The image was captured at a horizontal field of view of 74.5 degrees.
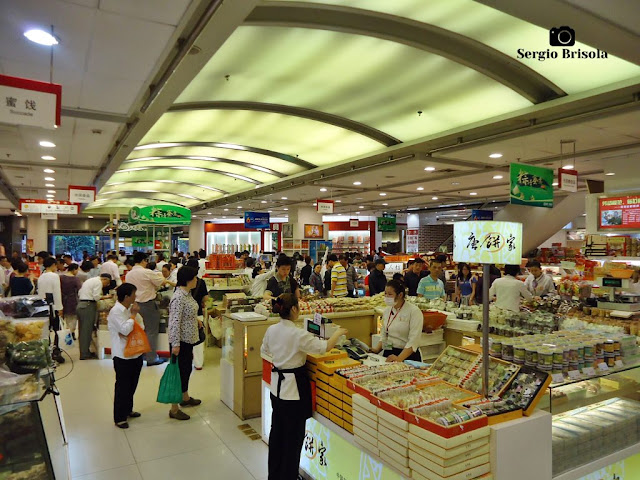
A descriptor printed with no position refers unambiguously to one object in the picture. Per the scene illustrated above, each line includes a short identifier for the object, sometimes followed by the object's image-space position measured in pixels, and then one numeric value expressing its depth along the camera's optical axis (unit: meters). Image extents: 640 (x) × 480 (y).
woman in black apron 3.15
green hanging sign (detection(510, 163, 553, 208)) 6.77
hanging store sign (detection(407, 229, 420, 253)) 24.05
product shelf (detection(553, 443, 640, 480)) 2.62
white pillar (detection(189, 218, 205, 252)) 27.91
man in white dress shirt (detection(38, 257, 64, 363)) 7.07
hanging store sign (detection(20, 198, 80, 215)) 12.01
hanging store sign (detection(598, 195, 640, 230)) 7.16
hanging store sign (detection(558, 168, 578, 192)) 7.36
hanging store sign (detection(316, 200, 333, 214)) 13.04
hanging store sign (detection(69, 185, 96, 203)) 10.23
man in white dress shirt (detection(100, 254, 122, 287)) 9.62
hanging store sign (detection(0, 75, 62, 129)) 3.46
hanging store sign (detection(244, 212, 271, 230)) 18.67
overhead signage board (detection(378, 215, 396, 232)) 19.05
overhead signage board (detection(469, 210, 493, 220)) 14.66
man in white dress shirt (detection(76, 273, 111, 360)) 7.21
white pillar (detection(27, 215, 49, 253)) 20.45
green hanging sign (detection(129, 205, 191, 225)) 12.88
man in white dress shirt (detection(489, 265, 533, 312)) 5.97
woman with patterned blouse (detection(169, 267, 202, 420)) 4.67
